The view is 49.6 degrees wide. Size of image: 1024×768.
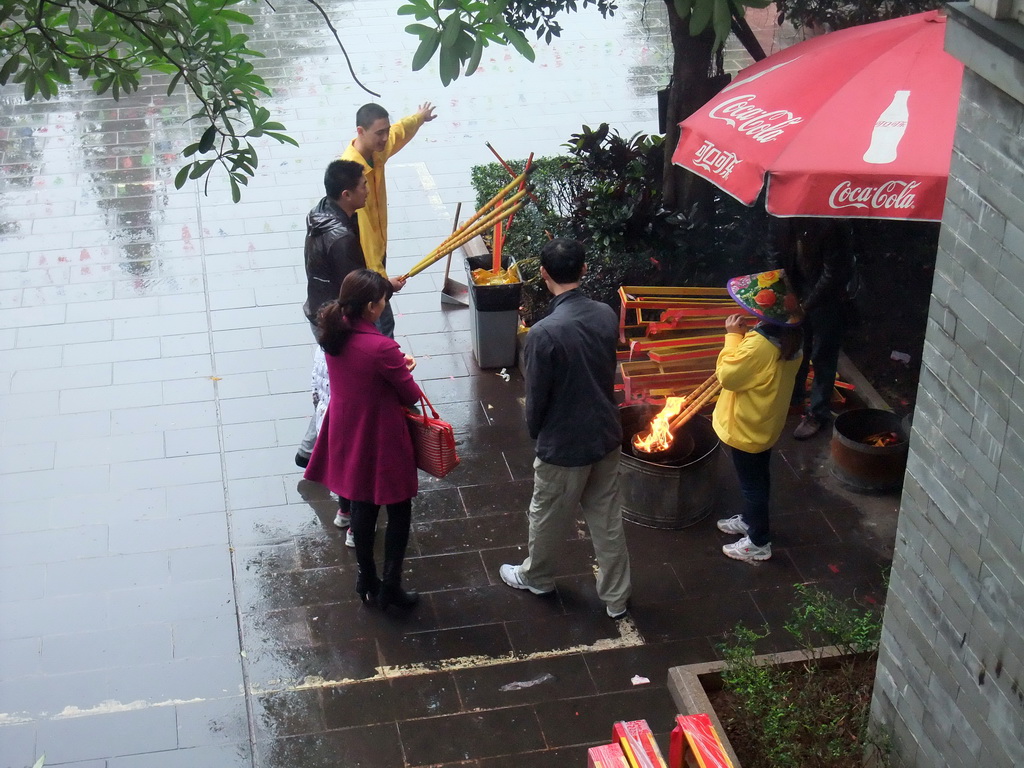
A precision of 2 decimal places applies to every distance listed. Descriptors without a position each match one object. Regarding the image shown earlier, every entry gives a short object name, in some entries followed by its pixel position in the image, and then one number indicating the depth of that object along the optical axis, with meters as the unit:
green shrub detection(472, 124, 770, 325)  8.20
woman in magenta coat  5.23
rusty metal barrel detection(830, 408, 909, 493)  6.79
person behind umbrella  6.92
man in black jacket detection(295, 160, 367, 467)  6.37
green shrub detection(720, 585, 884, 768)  4.47
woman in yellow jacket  5.73
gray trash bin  7.86
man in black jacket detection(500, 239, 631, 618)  5.23
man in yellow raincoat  7.02
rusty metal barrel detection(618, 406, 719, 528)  6.42
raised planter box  4.84
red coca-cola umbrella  5.39
